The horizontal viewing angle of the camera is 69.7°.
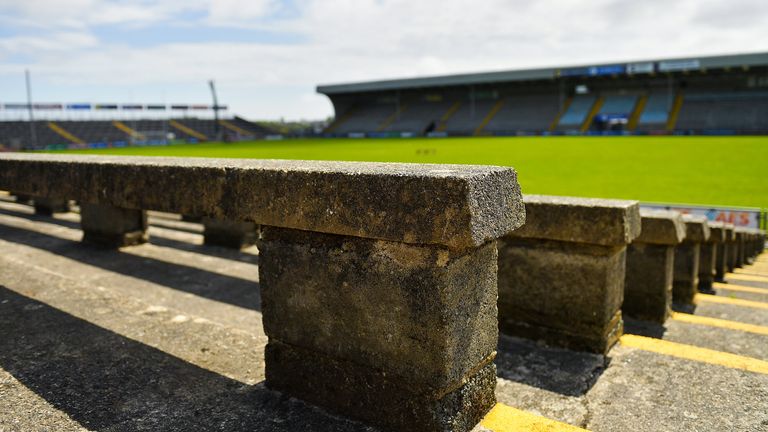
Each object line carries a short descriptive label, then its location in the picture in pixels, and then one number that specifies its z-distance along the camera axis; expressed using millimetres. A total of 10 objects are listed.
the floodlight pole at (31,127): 53259
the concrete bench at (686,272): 5617
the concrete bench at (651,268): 4160
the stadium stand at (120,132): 54750
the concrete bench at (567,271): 3154
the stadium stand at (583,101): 45875
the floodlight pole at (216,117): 69188
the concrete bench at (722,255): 8505
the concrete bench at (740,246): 11391
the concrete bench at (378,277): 2029
